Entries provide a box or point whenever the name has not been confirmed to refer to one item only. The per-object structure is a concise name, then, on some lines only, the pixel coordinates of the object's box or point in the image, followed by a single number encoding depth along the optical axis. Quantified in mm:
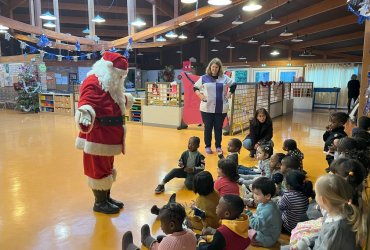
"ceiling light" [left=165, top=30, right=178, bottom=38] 10875
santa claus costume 2637
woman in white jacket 4723
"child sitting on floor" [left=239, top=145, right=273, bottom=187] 3447
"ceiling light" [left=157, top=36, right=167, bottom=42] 12805
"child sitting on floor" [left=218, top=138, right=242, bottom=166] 3750
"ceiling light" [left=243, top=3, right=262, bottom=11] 6332
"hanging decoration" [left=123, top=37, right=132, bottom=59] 10866
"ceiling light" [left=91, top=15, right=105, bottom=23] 8956
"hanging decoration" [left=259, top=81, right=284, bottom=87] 8119
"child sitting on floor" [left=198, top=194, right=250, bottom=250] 1820
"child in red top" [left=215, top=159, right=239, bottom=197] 2596
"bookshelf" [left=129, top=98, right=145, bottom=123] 8195
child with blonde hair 1517
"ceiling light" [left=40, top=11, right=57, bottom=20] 7947
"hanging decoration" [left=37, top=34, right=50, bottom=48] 8836
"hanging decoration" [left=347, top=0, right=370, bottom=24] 3096
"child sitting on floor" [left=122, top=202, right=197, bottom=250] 1709
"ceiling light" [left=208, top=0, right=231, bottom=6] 5559
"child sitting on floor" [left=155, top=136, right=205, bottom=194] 3426
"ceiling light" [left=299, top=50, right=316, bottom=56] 13864
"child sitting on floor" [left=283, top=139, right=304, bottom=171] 3668
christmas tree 10633
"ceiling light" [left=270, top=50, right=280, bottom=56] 14552
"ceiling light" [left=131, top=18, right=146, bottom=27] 9295
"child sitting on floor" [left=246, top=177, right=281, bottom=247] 2205
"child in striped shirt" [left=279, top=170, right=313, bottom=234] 2336
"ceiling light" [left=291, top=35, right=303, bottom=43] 12103
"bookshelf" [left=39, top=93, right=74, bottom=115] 10176
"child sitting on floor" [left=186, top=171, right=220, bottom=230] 2324
